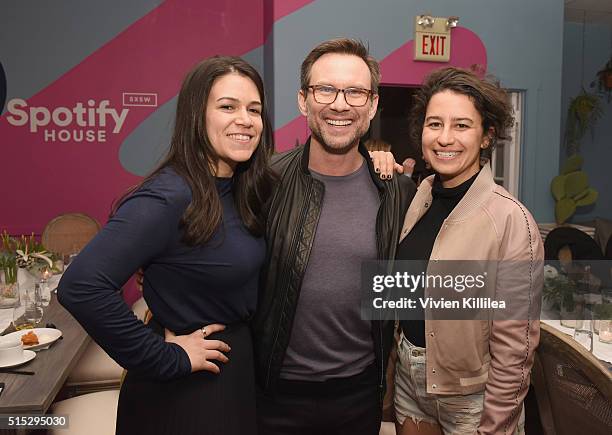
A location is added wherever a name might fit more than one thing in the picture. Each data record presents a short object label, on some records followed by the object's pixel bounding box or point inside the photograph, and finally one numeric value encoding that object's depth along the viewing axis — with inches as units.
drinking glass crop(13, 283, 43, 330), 99.5
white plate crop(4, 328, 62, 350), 86.4
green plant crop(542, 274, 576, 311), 100.3
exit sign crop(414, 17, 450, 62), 195.8
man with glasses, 66.7
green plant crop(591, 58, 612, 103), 268.5
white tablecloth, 83.2
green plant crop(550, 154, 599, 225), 216.5
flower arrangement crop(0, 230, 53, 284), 114.6
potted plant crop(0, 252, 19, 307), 112.3
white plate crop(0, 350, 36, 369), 77.3
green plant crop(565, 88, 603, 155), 261.0
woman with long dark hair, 47.9
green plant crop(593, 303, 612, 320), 93.4
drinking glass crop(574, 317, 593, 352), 89.0
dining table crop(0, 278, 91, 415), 67.4
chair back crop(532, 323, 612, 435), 53.4
